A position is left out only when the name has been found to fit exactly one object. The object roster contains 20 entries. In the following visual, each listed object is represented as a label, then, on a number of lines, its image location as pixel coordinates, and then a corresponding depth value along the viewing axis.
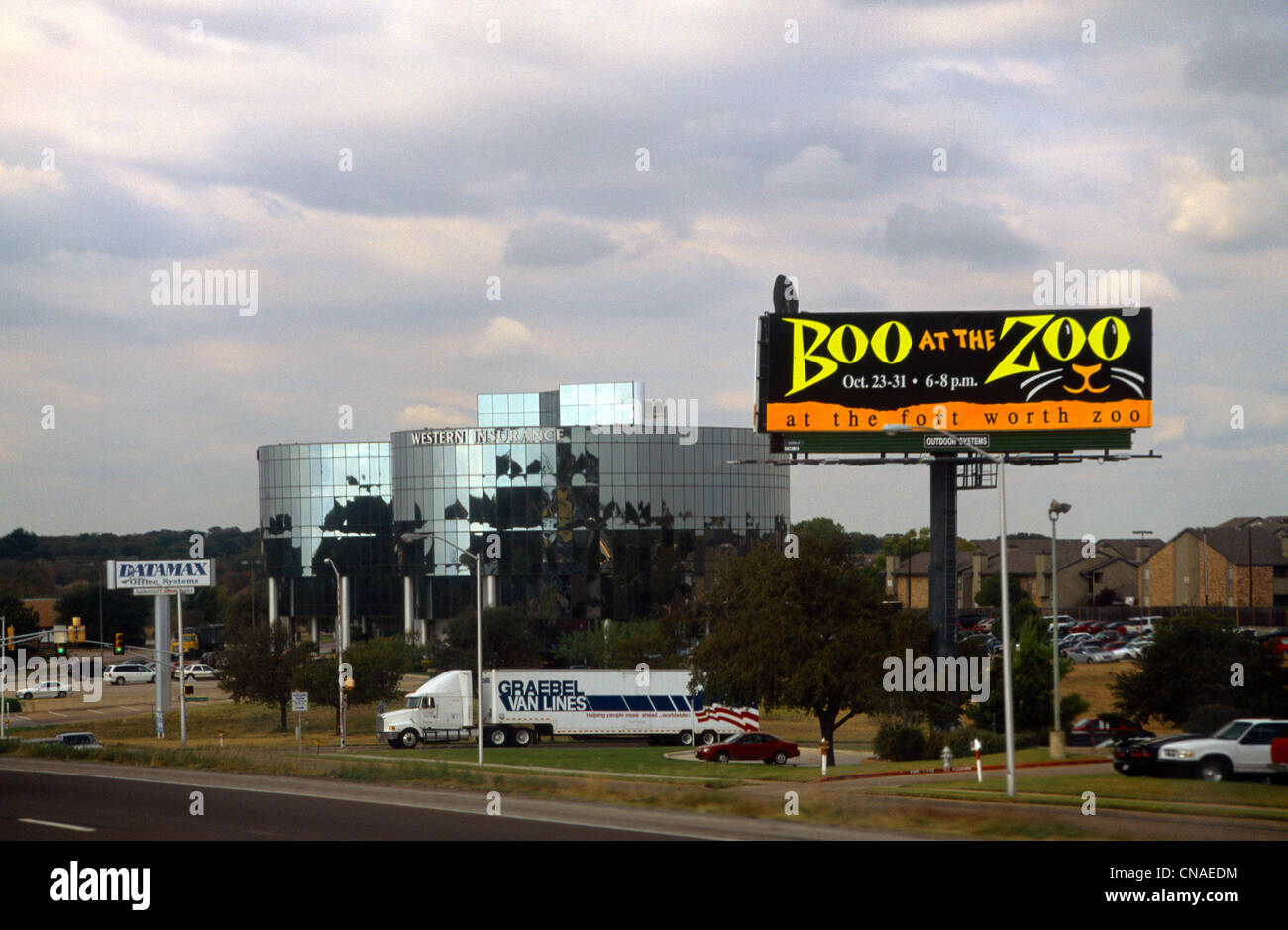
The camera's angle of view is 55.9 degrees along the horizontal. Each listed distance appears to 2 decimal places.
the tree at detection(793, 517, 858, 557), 44.75
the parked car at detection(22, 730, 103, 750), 50.59
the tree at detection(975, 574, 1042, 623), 84.25
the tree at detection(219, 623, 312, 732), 71.81
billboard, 47.16
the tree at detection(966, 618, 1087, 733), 47.44
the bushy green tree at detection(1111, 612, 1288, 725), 43.72
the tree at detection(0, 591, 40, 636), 128.50
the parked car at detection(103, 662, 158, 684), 110.88
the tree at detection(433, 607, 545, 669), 86.75
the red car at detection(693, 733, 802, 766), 48.25
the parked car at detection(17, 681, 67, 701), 96.60
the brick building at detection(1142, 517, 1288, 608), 108.88
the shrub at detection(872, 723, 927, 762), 43.25
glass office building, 105.56
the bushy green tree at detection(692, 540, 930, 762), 42.47
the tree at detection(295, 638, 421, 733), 71.62
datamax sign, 77.38
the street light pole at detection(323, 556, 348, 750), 56.66
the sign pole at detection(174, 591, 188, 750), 59.80
